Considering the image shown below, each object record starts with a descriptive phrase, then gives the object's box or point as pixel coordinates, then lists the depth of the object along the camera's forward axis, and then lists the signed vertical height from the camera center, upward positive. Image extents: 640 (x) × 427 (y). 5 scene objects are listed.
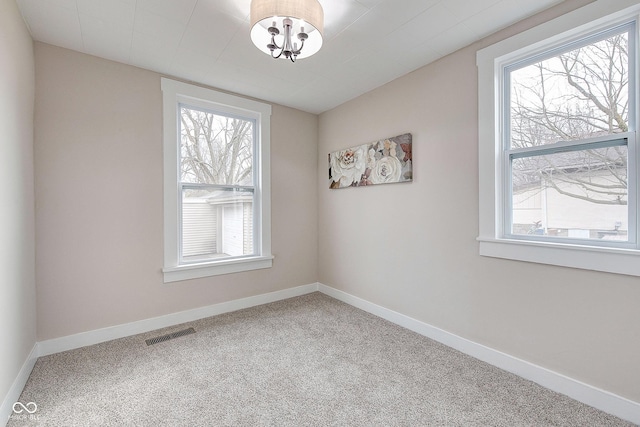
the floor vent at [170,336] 2.54 -1.16
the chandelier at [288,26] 1.54 +1.12
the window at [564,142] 1.68 +0.46
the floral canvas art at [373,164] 2.82 +0.55
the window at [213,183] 2.88 +0.34
